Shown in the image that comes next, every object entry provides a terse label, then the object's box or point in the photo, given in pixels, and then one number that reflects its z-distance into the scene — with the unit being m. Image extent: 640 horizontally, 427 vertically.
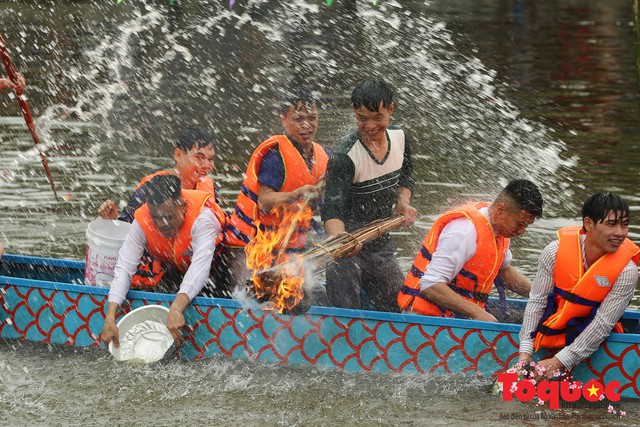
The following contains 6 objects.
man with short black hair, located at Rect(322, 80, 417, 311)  15.37
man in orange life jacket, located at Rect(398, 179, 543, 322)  14.27
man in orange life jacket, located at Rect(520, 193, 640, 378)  13.41
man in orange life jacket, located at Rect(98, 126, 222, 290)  16.83
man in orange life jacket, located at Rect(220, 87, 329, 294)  16.20
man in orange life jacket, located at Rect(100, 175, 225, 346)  15.79
